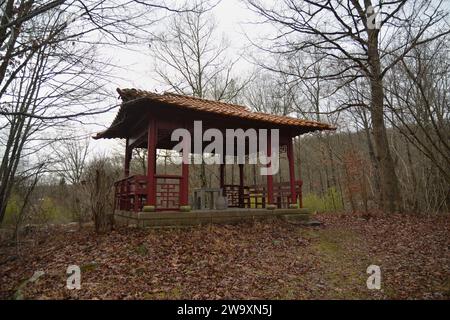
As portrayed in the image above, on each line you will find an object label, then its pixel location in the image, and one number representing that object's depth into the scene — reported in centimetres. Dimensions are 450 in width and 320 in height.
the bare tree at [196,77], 1824
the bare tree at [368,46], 969
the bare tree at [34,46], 391
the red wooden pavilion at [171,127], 754
